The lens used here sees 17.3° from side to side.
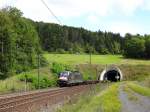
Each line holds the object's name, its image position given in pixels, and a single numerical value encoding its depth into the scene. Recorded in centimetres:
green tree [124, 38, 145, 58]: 18250
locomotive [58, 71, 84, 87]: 8669
